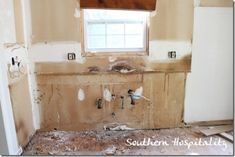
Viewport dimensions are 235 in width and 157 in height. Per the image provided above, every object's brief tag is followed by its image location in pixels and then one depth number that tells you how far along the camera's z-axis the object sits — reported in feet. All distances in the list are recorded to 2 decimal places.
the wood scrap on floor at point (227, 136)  9.39
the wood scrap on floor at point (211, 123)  10.75
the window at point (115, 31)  9.70
